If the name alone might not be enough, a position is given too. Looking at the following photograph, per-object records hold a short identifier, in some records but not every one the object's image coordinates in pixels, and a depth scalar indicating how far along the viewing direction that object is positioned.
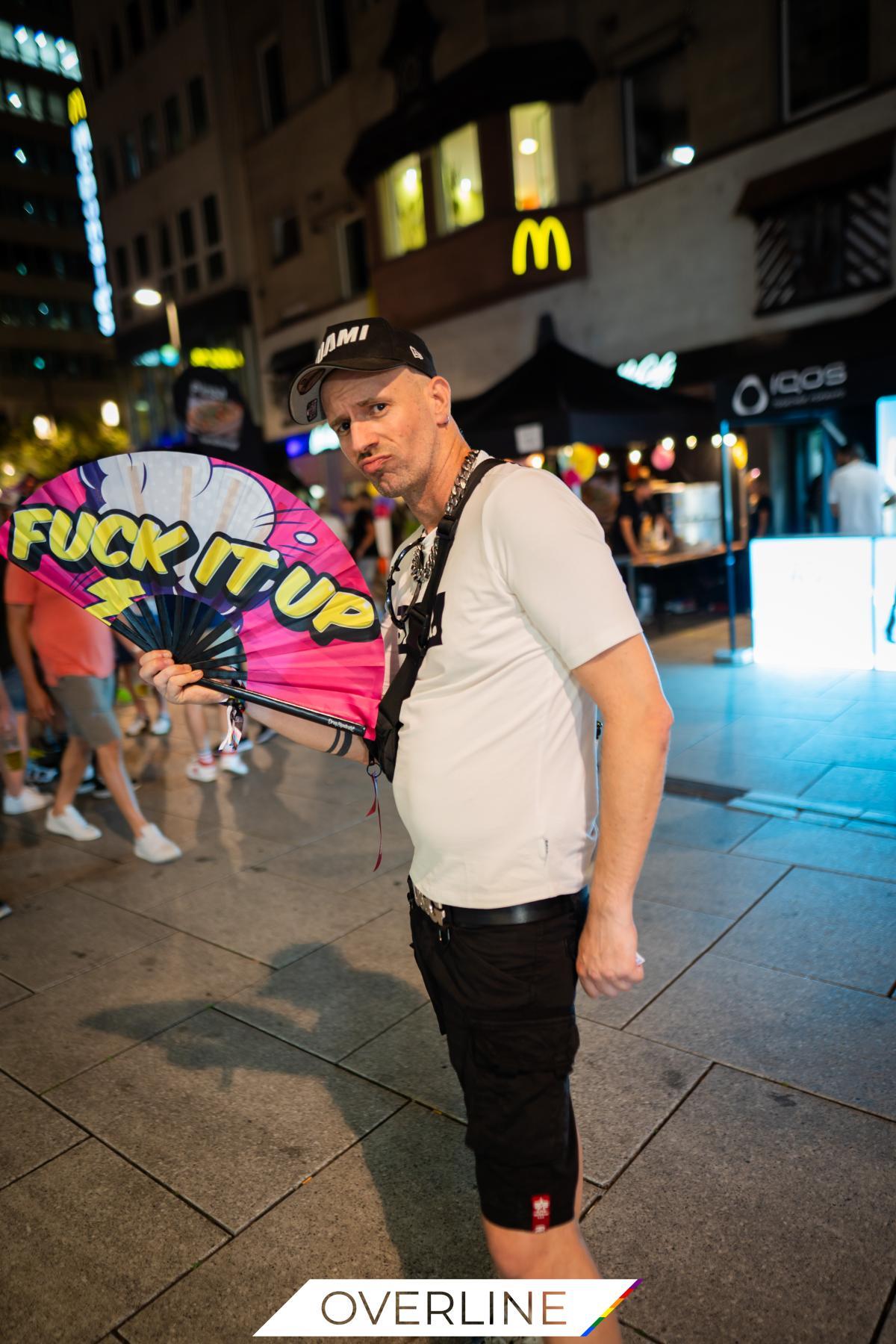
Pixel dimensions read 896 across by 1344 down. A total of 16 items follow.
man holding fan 1.50
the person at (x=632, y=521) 11.99
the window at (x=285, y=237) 21.14
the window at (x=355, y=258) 19.48
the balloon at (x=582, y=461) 13.04
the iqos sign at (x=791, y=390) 8.11
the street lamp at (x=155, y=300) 15.22
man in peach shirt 4.98
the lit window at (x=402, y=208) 16.50
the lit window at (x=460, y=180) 15.16
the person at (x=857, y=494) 9.27
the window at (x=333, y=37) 18.73
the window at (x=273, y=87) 20.78
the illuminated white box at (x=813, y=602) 8.12
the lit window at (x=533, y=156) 14.51
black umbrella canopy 10.27
